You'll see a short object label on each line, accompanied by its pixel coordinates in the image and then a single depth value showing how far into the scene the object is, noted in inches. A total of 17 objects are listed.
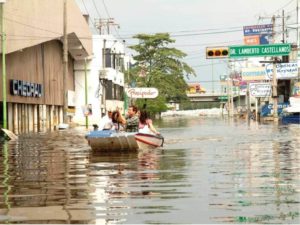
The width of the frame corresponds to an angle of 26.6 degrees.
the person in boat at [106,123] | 861.3
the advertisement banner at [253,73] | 3779.5
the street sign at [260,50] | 1814.7
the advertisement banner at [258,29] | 3159.5
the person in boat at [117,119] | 884.0
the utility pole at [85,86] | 2849.4
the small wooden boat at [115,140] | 838.5
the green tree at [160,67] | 3959.2
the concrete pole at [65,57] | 1940.2
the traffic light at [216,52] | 1550.2
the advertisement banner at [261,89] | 3083.2
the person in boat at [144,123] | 892.9
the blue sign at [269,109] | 2902.1
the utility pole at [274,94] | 2642.7
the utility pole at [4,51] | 1501.5
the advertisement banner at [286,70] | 2942.9
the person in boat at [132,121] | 917.2
